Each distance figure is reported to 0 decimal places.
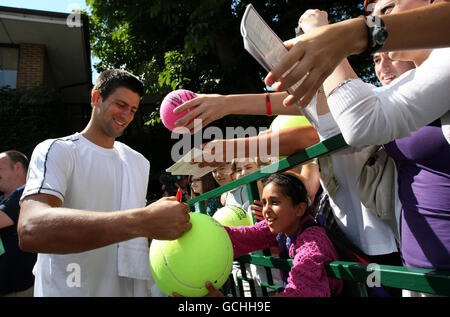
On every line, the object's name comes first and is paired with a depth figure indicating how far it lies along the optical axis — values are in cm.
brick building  944
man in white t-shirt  141
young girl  141
